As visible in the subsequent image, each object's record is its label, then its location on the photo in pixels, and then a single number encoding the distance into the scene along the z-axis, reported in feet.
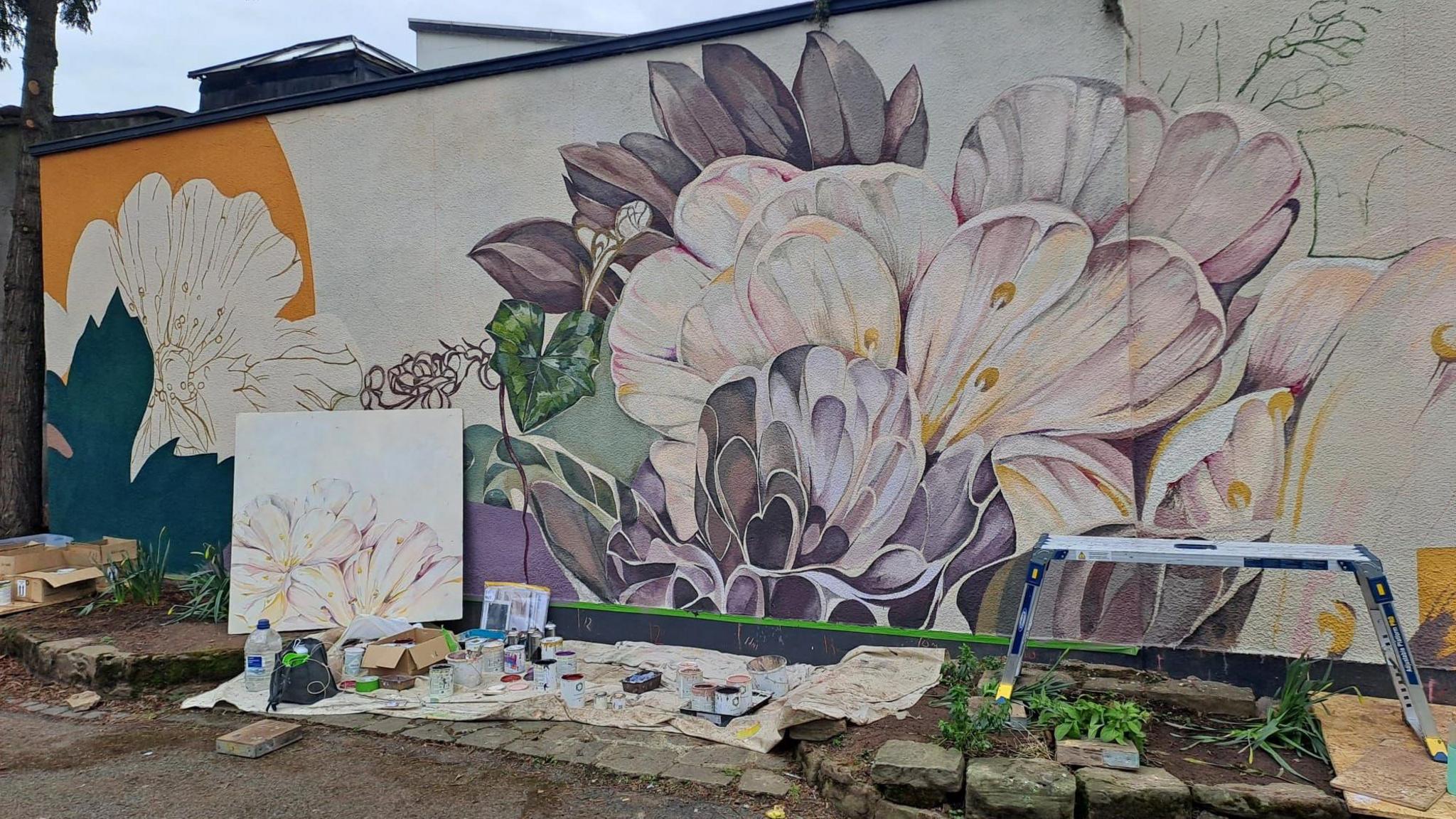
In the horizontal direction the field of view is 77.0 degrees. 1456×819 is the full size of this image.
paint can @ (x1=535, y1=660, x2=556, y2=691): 16.20
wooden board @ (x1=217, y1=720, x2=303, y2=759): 13.92
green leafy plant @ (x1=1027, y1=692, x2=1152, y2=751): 11.92
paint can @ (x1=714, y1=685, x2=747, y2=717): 14.38
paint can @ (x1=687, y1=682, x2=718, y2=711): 14.57
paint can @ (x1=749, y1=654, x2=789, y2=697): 15.19
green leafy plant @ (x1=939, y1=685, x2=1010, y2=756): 11.79
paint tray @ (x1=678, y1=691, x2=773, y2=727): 14.38
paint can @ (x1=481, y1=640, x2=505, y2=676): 17.07
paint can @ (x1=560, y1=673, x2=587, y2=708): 15.40
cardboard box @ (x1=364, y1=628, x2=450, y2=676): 16.76
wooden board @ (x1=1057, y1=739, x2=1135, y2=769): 11.21
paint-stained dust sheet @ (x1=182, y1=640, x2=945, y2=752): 13.62
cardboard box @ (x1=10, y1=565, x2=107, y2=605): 21.11
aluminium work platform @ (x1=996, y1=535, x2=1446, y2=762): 11.32
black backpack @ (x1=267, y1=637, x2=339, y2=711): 15.87
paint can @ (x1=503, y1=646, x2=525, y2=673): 17.13
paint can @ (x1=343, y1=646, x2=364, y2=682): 16.92
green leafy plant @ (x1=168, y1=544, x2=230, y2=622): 20.06
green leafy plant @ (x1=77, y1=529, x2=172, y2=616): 21.21
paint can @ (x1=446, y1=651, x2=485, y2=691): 16.35
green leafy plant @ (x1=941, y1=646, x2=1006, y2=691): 14.02
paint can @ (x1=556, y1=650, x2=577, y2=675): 16.34
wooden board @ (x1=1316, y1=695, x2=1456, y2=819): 10.31
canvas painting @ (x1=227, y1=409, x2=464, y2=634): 19.17
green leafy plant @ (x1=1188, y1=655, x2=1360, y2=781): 11.94
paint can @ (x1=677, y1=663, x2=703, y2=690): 15.30
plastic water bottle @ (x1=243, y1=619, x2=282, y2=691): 16.71
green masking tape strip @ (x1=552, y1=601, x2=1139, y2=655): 14.98
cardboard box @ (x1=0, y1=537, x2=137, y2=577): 21.83
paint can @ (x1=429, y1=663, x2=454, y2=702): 15.98
